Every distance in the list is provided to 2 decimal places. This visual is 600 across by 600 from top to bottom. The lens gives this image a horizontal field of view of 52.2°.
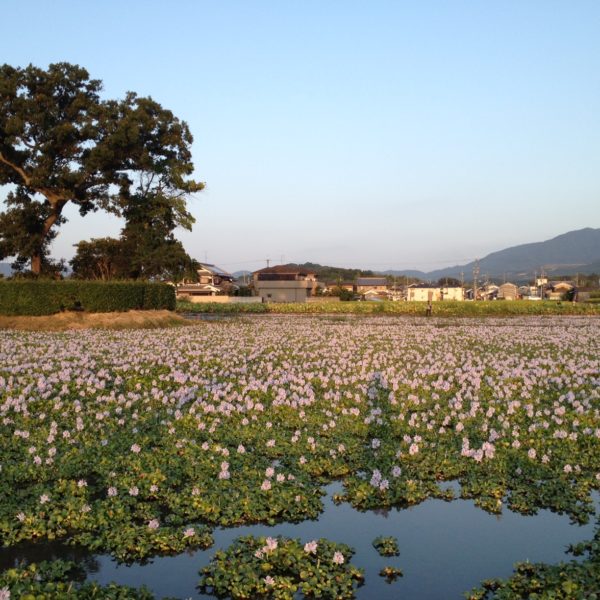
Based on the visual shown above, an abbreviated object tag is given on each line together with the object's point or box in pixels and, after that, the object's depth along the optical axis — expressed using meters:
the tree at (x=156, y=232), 44.00
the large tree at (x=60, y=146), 37.78
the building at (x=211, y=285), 97.84
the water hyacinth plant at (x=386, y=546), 5.43
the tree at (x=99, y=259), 50.56
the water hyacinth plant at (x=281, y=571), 4.66
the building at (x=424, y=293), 139.38
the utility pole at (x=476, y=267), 126.19
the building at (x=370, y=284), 152.75
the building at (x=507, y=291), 173.82
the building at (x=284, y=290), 93.19
